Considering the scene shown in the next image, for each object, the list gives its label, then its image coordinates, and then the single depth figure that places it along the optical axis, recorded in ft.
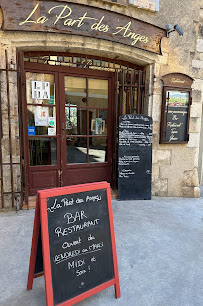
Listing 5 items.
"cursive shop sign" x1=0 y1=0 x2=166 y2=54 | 9.64
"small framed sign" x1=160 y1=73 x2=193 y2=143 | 12.87
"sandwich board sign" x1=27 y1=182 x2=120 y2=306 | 4.83
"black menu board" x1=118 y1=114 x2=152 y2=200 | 12.61
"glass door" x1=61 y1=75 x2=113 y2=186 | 12.43
